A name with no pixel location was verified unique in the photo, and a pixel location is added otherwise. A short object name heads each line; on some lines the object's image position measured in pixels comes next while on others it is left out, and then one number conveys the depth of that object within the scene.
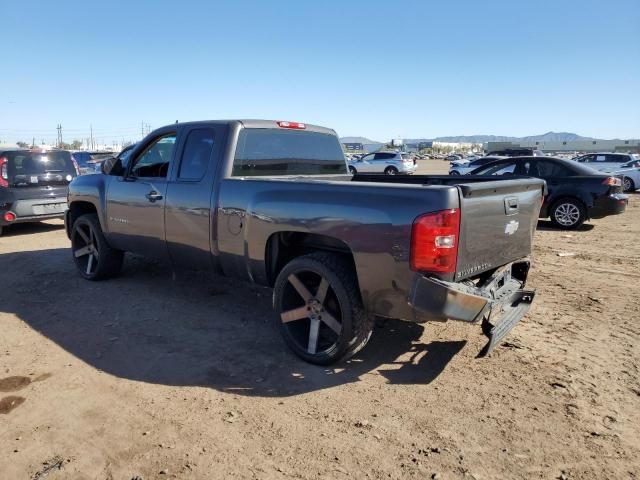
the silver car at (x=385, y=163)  30.55
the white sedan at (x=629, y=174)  19.31
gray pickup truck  3.09
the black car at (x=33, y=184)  9.03
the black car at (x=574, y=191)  9.95
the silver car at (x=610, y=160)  20.11
